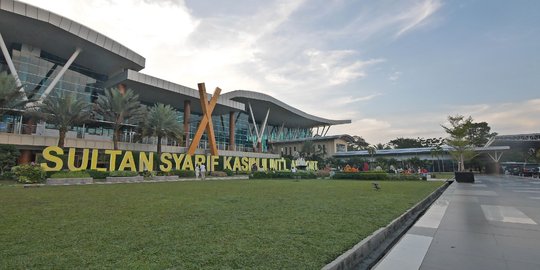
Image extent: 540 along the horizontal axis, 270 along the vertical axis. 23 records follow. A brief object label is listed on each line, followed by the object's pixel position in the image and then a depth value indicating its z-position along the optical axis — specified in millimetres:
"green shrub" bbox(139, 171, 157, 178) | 26188
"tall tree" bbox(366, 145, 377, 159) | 64656
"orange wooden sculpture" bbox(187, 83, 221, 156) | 36744
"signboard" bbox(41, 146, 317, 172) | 23131
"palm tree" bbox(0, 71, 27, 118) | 23438
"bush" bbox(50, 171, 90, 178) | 20256
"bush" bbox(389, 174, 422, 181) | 28372
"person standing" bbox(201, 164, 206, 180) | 28209
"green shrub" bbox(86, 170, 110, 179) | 23284
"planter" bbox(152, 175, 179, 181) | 26244
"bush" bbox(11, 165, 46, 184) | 19406
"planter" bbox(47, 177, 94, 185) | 19484
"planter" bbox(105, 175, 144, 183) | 22984
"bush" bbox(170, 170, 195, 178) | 29833
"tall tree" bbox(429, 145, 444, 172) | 53772
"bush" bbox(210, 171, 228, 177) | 33094
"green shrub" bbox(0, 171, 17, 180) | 21550
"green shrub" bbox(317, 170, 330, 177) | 35156
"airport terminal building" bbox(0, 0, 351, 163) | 28328
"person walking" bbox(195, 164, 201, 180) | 29555
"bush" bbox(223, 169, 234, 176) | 35209
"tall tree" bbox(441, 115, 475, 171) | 31662
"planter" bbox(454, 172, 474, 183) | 25562
